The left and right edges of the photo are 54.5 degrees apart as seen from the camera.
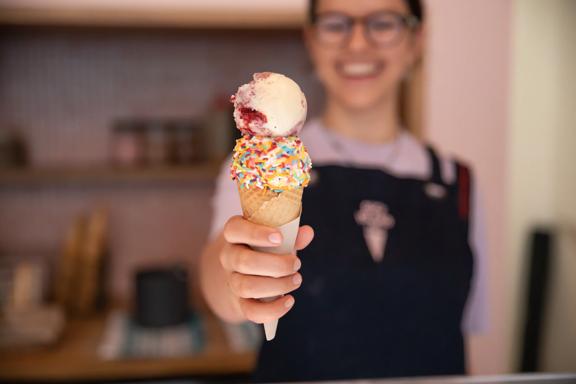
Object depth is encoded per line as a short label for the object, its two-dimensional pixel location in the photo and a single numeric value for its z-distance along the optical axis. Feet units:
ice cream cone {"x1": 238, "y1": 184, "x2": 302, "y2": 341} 2.11
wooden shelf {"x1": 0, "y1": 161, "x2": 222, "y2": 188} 6.23
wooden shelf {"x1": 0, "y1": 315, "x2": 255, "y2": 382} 5.47
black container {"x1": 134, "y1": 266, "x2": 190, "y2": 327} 6.15
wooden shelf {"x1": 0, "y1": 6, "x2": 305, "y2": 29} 5.73
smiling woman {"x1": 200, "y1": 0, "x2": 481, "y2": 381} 3.76
